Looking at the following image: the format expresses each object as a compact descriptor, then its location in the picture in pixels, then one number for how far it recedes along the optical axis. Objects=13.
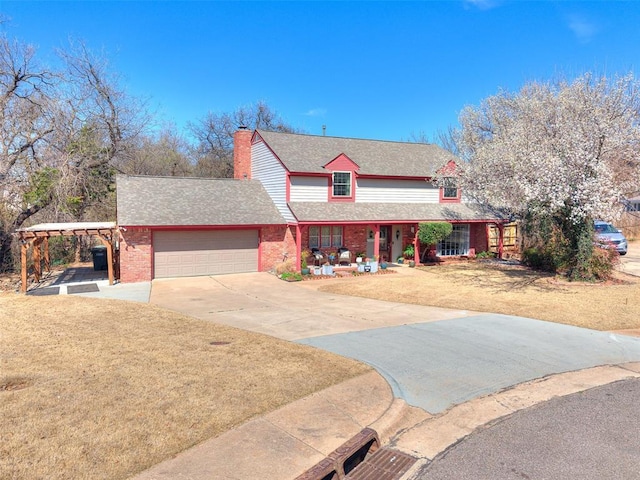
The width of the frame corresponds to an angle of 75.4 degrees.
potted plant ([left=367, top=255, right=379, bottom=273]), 18.53
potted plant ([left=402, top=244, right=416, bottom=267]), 21.11
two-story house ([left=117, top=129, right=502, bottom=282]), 16.97
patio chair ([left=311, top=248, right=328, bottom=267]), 18.81
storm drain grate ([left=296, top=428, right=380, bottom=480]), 4.06
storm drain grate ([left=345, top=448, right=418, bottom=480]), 4.22
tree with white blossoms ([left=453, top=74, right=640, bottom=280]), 13.70
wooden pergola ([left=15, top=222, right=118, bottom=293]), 13.76
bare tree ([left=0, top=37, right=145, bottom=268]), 16.69
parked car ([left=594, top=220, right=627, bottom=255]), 22.94
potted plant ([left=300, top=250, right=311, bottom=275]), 17.55
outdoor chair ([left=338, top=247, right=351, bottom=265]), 19.48
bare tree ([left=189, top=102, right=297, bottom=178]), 38.84
